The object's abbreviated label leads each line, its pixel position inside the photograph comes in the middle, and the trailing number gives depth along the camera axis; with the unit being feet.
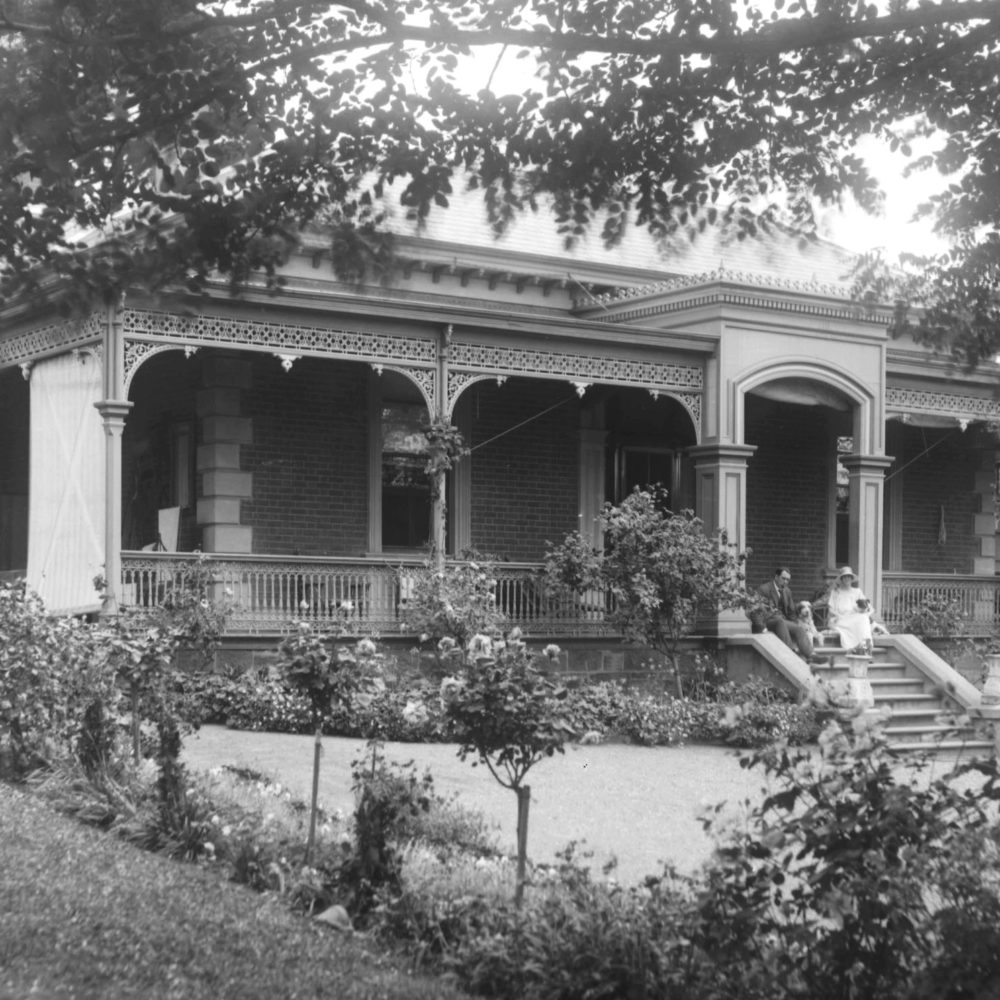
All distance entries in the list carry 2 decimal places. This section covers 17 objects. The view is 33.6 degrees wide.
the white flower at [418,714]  31.65
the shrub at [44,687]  38.83
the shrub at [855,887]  17.84
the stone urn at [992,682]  65.10
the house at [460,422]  57.67
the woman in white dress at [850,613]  64.80
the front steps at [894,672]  59.62
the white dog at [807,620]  65.98
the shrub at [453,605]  56.34
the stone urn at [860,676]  59.98
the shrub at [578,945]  20.85
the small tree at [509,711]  25.98
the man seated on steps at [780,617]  62.18
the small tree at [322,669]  31.60
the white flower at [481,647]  27.20
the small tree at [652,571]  58.54
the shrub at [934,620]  70.59
